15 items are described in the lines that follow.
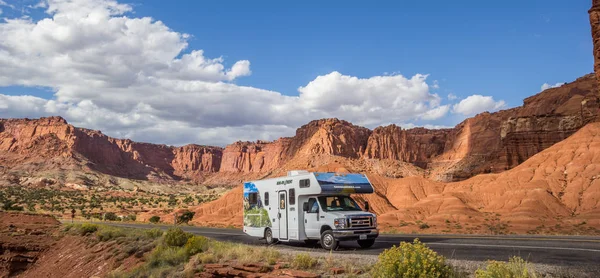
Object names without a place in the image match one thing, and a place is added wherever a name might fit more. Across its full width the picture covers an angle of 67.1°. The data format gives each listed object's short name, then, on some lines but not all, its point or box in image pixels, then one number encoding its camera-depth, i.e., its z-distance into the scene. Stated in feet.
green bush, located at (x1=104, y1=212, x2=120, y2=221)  181.68
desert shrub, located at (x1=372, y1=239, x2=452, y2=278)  27.37
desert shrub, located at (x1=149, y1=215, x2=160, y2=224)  178.60
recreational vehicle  57.93
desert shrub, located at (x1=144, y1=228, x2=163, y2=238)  74.76
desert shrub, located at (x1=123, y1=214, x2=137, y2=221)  188.34
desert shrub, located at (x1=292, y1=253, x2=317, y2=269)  39.40
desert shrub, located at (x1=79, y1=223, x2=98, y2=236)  94.21
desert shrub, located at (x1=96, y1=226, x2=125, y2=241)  82.43
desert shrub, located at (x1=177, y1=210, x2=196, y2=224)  189.77
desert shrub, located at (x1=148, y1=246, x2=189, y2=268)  51.19
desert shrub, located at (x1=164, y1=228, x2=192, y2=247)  59.73
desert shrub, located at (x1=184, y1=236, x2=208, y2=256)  53.11
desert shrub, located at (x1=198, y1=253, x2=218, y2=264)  46.59
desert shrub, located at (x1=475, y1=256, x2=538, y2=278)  24.64
